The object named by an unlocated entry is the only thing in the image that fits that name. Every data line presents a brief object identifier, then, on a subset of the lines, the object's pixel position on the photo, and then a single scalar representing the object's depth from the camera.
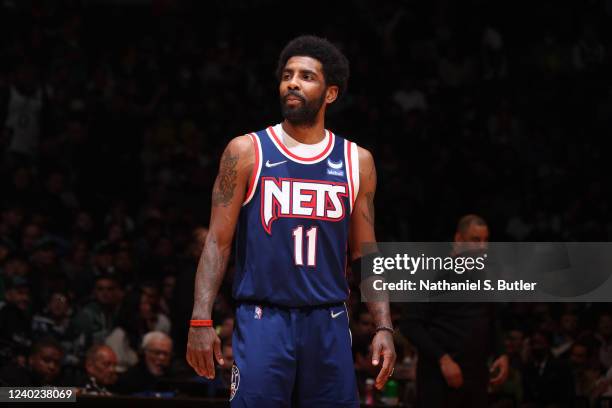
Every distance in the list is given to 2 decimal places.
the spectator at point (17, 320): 15.30
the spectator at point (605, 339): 16.35
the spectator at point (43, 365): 13.96
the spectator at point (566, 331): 17.72
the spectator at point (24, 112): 21.48
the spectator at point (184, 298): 15.74
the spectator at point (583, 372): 16.15
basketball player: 7.90
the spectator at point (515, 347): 16.90
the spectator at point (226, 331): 15.85
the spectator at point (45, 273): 17.54
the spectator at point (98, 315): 17.01
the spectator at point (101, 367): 14.59
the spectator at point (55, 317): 16.68
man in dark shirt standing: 13.22
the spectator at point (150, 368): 14.98
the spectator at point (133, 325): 16.64
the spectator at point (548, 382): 15.49
